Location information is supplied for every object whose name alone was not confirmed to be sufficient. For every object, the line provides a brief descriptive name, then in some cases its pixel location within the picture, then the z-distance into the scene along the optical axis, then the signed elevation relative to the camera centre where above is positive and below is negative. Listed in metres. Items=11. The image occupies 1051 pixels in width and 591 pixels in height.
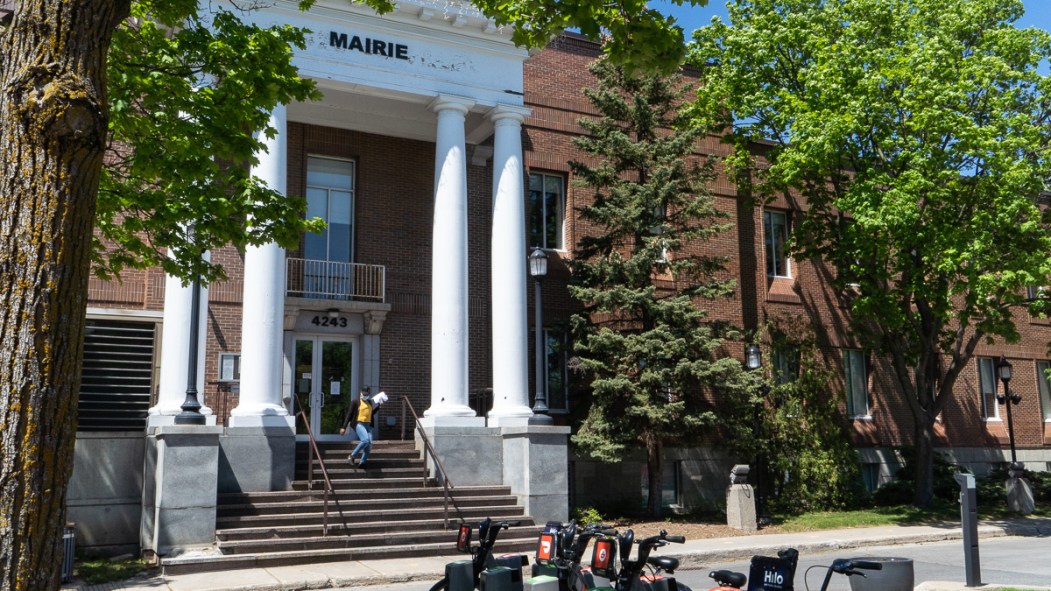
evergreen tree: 19.17 +2.16
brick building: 16.19 +2.20
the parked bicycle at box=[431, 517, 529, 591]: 8.04 -1.45
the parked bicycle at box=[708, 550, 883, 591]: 5.57 -1.21
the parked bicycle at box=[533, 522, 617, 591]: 7.27 -1.37
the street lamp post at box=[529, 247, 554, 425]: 17.64 +1.79
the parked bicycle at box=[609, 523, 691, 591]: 6.77 -1.35
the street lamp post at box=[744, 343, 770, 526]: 20.86 -0.47
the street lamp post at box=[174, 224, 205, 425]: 14.49 +0.09
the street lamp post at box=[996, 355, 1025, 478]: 23.91 -0.41
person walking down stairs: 16.67 -0.60
